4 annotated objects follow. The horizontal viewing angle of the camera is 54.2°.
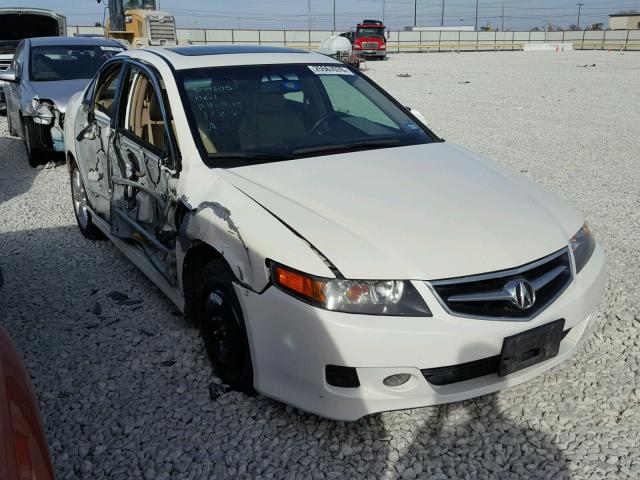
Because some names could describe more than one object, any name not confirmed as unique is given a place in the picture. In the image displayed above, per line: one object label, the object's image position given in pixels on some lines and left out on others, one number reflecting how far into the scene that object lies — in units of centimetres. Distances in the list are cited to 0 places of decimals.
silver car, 801
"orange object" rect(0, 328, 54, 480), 146
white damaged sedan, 250
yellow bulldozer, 2056
